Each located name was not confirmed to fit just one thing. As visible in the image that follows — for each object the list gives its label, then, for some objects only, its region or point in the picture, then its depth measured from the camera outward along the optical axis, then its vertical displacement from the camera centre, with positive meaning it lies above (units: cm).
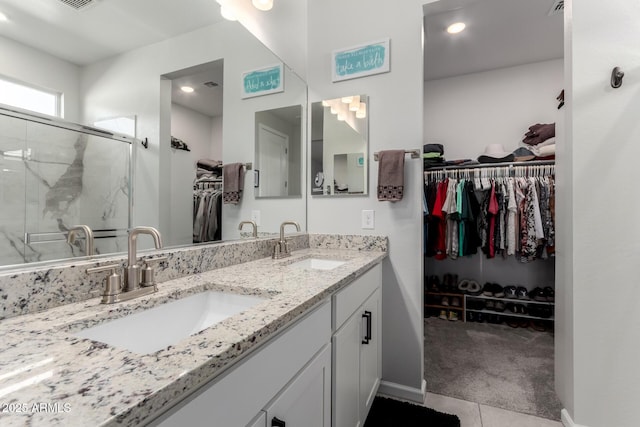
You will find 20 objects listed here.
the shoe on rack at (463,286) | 293 -78
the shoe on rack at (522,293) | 275 -80
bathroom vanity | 38 -26
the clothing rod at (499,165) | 257 +48
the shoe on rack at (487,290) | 285 -80
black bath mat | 147 -112
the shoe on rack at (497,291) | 282 -81
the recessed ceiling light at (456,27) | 232 +160
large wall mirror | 76 +44
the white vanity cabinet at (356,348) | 104 -61
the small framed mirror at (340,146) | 182 +46
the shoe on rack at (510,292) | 278 -80
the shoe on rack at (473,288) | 289 -80
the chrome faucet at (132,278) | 77 -20
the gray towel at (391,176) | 164 +22
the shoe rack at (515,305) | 268 -95
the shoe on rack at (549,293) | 268 -79
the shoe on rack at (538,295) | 272 -81
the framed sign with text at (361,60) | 175 +100
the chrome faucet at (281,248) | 153 -20
